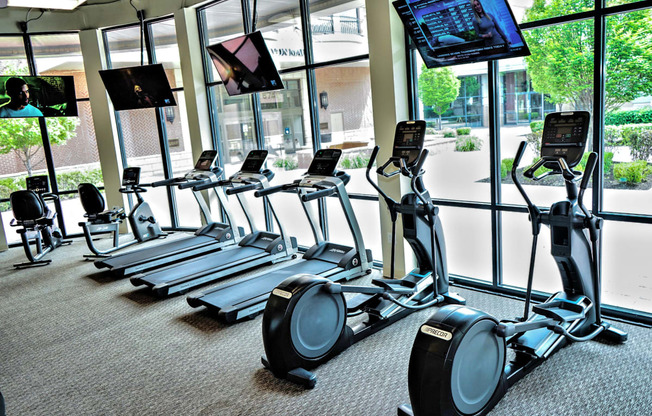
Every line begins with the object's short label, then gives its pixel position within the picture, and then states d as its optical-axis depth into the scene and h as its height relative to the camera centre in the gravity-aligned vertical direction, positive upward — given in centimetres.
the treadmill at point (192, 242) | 649 -151
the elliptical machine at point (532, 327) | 274 -133
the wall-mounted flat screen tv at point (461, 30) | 388 +66
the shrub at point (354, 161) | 605 -48
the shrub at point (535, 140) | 450 -30
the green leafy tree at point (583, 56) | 384 +36
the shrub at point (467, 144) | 491 -32
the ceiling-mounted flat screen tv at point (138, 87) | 744 +79
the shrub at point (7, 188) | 830 -60
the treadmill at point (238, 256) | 568 -157
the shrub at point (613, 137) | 406 -30
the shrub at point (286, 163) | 702 -50
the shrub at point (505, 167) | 471 -55
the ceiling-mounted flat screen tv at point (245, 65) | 595 +81
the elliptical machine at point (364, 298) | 354 -140
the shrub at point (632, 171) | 401 -59
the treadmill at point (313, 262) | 483 -156
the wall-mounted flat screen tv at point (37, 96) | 782 +81
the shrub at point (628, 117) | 391 -15
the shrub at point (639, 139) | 394 -33
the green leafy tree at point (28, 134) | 820 +23
